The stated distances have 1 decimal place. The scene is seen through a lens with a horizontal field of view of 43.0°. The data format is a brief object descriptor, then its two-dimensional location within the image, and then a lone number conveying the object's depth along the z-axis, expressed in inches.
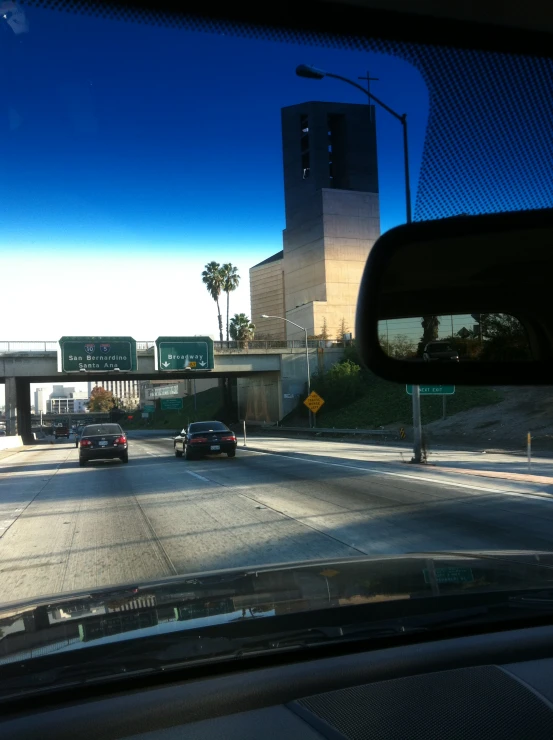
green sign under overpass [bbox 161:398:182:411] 3491.6
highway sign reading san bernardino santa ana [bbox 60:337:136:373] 1961.1
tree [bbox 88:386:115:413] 6594.5
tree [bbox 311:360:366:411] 2107.5
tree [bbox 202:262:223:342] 3058.6
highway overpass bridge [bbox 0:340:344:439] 2006.6
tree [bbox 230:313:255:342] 3331.7
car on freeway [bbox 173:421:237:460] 1039.6
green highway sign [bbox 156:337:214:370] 2033.7
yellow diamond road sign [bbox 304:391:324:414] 1389.0
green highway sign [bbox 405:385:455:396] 837.6
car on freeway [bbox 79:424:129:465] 1061.1
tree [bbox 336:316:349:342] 1697.1
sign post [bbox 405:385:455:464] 849.5
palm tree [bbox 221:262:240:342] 3075.8
